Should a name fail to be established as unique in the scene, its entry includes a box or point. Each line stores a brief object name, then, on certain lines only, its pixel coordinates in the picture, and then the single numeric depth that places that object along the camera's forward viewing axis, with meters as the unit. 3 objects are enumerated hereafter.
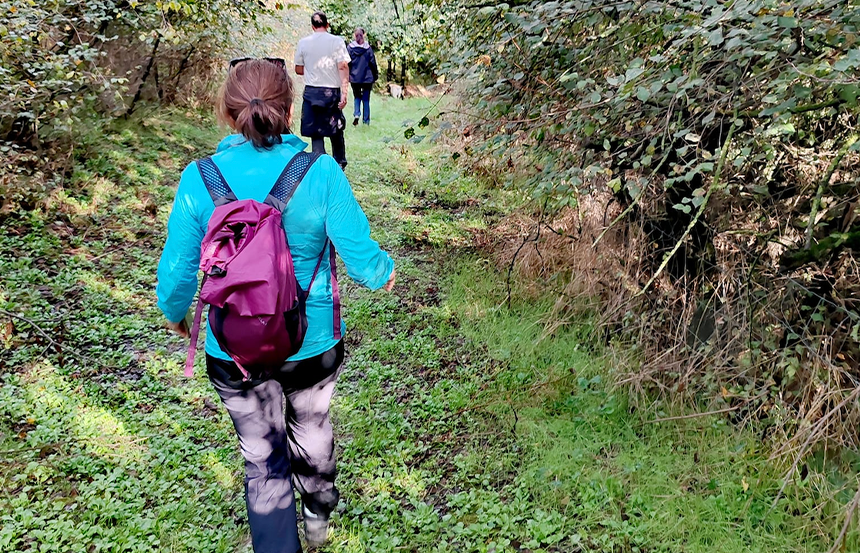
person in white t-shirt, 6.73
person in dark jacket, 11.87
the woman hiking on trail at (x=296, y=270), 2.03
